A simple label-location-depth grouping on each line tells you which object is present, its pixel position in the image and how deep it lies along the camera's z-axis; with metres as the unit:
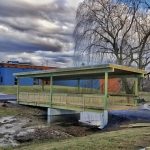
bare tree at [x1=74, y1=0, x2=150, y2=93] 19.75
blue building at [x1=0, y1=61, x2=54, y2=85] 32.43
